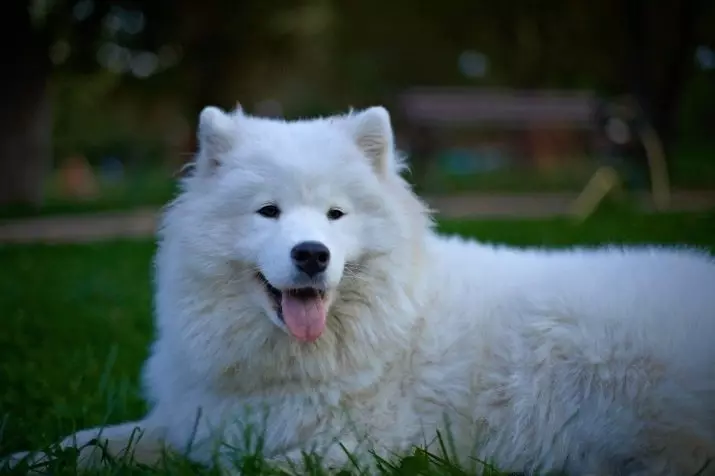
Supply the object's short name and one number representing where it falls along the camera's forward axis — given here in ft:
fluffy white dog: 10.48
